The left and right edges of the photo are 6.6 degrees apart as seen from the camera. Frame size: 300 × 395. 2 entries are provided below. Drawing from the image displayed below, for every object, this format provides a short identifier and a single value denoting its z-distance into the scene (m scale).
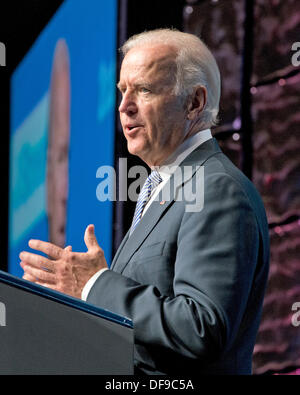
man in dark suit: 4.28
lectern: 4.07
